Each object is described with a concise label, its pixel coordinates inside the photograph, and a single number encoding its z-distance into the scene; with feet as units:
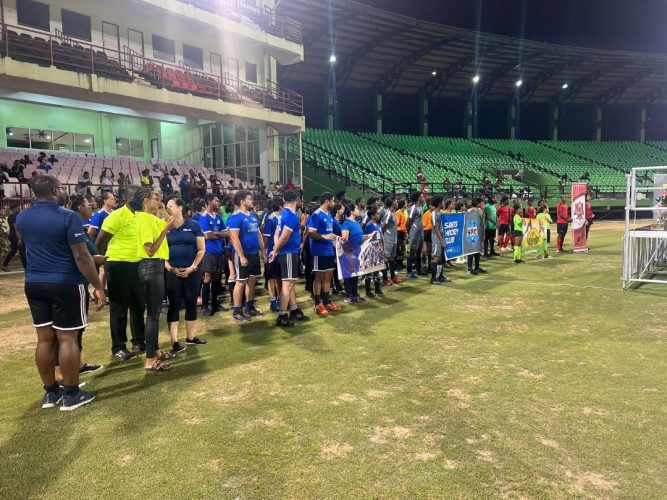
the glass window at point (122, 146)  84.70
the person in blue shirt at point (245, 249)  23.03
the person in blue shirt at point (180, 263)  17.98
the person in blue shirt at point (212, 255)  25.57
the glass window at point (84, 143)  78.43
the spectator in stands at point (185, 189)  56.19
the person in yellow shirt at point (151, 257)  16.29
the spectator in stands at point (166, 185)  57.67
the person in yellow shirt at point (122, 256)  17.38
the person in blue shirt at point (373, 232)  30.27
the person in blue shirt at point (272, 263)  25.75
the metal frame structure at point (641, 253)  30.25
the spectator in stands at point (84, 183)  43.45
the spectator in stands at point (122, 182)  52.16
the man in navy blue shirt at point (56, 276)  13.05
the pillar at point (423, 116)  140.26
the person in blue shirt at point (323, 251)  24.50
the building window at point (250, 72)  83.66
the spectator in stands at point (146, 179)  58.08
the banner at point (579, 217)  48.73
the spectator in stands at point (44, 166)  55.67
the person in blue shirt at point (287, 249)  22.53
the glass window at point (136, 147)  87.51
